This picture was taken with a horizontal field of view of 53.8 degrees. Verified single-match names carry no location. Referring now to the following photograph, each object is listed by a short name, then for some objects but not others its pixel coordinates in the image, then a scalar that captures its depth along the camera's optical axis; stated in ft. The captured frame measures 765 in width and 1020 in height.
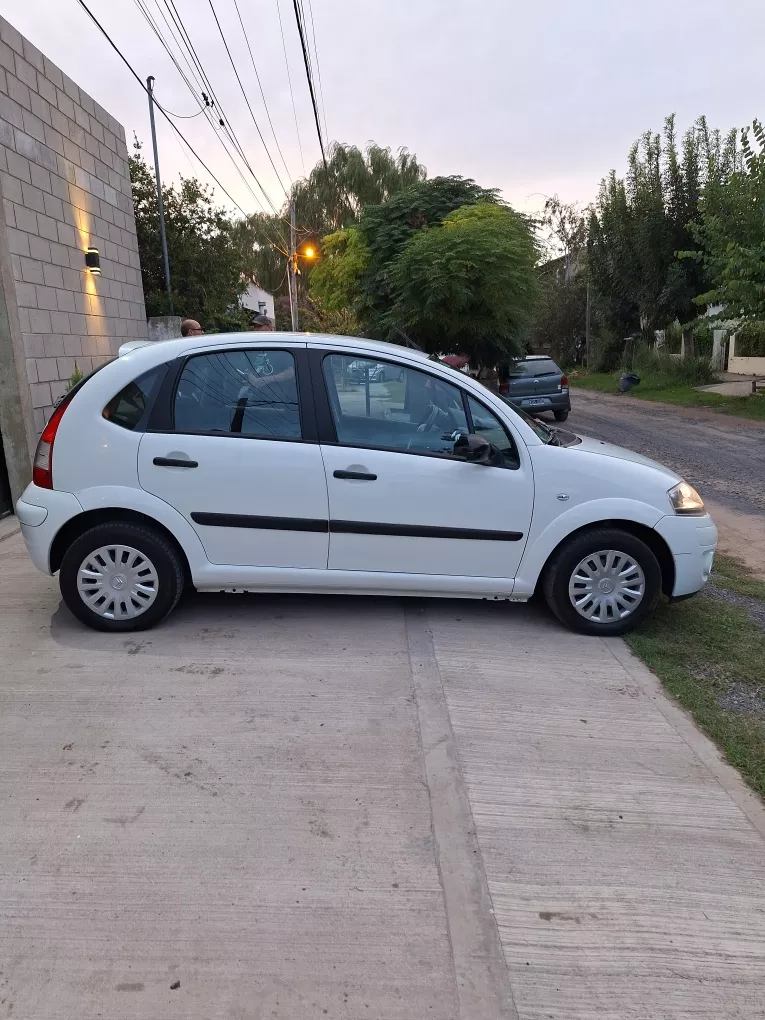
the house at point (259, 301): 151.75
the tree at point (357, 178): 125.39
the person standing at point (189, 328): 25.49
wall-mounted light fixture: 30.86
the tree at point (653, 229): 77.00
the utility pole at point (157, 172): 51.03
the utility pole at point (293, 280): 93.96
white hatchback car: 13.97
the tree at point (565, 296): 135.54
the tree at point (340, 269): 62.13
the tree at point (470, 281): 47.03
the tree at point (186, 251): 56.39
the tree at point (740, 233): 49.47
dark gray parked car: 52.42
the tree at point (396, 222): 57.11
